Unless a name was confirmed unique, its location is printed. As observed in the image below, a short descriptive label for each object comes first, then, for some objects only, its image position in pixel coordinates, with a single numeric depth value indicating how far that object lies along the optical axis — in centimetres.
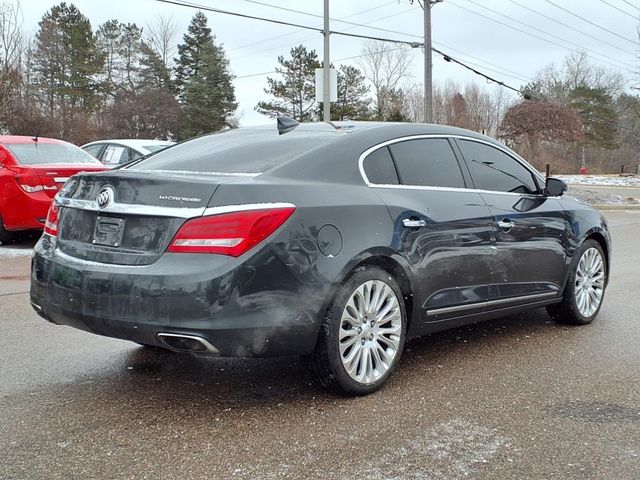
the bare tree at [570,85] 6506
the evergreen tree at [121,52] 5103
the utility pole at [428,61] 2192
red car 887
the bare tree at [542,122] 4106
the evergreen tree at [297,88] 5284
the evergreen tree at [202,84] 5006
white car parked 1202
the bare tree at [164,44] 5466
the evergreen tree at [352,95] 5269
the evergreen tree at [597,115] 6238
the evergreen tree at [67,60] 4625
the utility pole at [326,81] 1764
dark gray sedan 318
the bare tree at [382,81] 5819
